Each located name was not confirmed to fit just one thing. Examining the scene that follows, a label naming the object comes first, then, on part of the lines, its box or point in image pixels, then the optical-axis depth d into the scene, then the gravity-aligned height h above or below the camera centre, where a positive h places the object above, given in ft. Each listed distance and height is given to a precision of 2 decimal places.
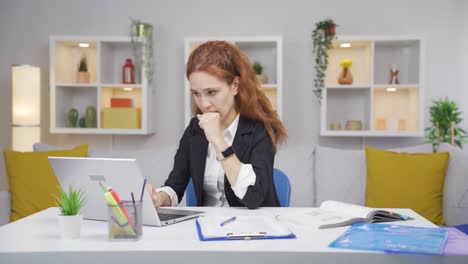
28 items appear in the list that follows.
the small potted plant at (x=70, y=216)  4.33 -0.86
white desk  3.81 -1.03
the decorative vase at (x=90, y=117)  14.07 -0.03
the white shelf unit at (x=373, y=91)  13.55 +0.78
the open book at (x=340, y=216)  5.03 -1.03
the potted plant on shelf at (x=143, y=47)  13.98 +1.95
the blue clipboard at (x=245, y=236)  4.23 -1.00
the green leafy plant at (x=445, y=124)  13.41 -0.13
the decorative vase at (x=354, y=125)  13.67 -0.18
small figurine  13.80 +1.19
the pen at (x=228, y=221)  4.83 -1.01
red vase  14.19 +1.22
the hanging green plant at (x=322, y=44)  13.48 +1.96
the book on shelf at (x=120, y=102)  14.15 +0.40
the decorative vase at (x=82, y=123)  14.28 -0.20
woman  5.90 -0.27
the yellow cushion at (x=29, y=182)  10.71 -1.42
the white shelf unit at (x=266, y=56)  13.52 +1.74
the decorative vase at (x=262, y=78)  13.92 +1.08
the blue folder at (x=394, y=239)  3.85 -0.99
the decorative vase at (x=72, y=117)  14.16 -0.03
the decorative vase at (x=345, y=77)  13.70 +1.11
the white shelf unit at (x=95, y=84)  13.85 +0.87
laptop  4.61 -0.63
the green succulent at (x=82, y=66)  14.17 +1.39
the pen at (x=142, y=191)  4.57 -0.68
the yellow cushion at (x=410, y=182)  10.39 -1.31
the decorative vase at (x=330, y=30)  13.51 +2.35
